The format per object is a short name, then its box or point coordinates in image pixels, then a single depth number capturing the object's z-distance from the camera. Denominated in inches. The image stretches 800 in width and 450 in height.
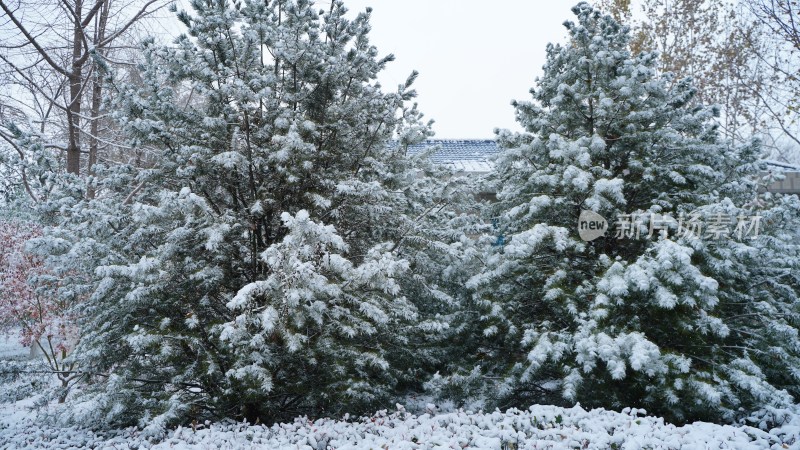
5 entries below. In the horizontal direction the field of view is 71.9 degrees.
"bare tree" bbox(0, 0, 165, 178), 282.7
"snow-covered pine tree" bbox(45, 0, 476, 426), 180.2
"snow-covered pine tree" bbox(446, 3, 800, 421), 179.2
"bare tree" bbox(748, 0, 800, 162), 392.0
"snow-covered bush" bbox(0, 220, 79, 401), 333.1
